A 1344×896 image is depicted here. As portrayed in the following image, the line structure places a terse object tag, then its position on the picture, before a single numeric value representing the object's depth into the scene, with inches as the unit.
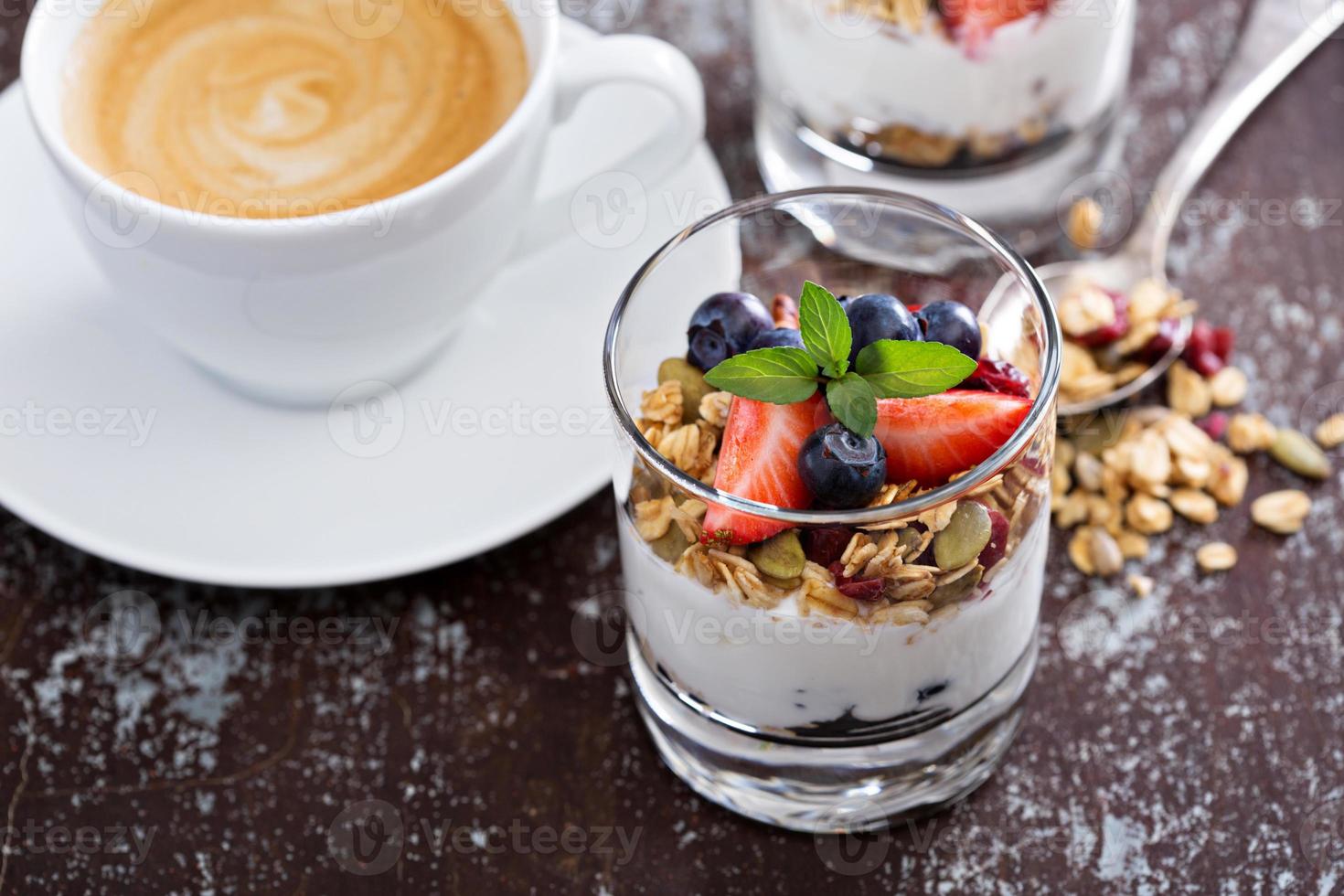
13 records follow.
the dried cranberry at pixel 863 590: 27.9
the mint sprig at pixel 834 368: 28.0
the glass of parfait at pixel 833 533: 27.9
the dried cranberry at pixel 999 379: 28.6
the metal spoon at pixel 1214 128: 32.6
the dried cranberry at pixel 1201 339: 32.0
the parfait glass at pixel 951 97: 31.4
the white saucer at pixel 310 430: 30.5
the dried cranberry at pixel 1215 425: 31.7
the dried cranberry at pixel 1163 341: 31.8
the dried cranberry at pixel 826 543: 27.9
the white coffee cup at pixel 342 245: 29.6
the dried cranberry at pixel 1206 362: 31.9
